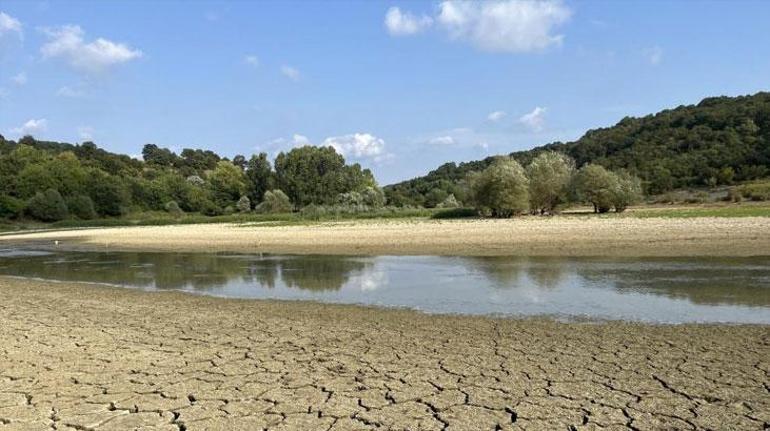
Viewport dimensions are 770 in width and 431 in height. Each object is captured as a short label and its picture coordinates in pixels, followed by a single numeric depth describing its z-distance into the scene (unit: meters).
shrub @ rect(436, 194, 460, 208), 76.21
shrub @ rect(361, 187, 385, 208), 81.56
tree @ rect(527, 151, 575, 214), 52.66
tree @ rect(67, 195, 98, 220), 92.81
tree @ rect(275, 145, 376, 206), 97.75
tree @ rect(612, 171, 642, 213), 48.94
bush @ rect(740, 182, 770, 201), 50.88
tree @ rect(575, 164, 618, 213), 48.97
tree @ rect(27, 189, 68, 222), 89.00
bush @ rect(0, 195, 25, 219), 90.44
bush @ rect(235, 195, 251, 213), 100.38
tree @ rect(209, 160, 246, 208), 117.25
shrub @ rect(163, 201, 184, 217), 98.72
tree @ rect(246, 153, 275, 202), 106.91
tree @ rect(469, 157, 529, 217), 50.25
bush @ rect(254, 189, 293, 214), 87.38
